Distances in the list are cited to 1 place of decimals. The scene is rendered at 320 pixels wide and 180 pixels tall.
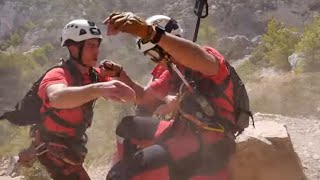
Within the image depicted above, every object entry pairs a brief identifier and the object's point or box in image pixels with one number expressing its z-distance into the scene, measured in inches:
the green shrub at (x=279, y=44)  922.7
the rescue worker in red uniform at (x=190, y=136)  109.1
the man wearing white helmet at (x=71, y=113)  134.5
